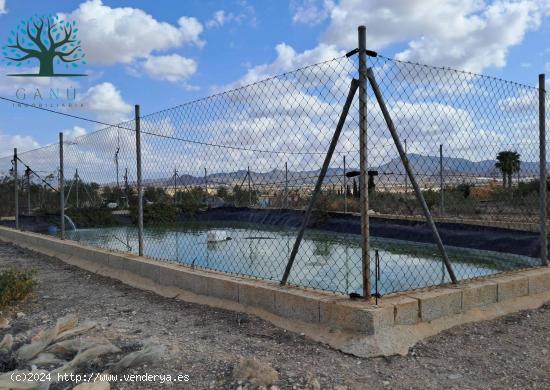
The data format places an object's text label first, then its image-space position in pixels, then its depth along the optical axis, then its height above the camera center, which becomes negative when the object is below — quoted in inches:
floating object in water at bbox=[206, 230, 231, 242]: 533.9 -54.9
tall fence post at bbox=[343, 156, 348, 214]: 654.4 -24.1
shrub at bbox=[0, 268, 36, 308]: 202.4 -40.8
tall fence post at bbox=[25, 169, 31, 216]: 510.1 +11.4
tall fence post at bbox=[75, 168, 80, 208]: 415.7 +8.2
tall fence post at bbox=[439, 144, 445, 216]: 511.4 -23.9
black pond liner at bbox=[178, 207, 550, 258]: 433.2 -51.6
